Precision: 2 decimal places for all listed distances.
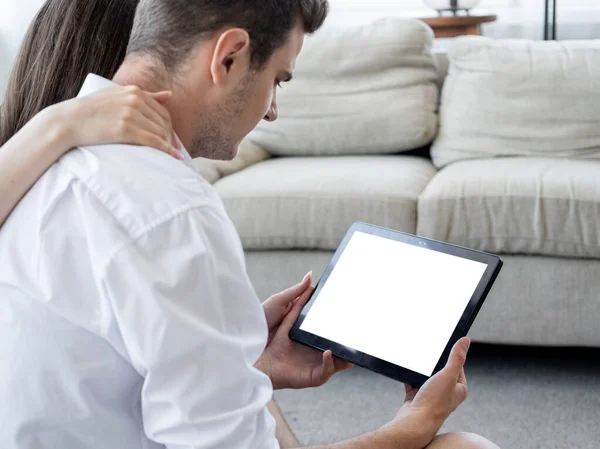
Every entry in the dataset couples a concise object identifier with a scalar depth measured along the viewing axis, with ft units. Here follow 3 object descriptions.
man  2.37
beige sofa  6.73
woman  3.89
